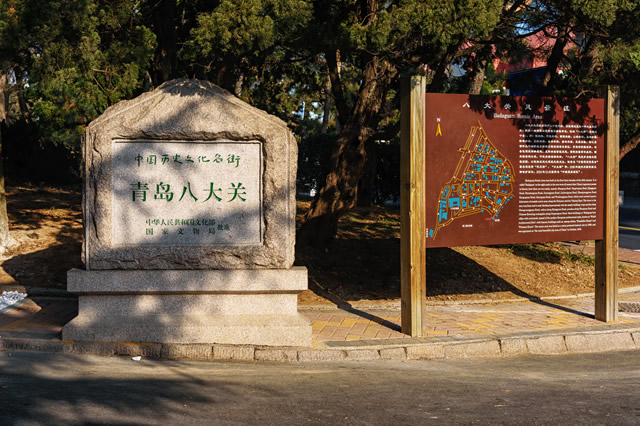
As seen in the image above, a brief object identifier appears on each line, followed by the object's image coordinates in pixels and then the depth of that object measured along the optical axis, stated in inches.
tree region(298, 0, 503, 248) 350.6
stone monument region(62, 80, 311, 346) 279.3
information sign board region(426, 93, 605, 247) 307.1
